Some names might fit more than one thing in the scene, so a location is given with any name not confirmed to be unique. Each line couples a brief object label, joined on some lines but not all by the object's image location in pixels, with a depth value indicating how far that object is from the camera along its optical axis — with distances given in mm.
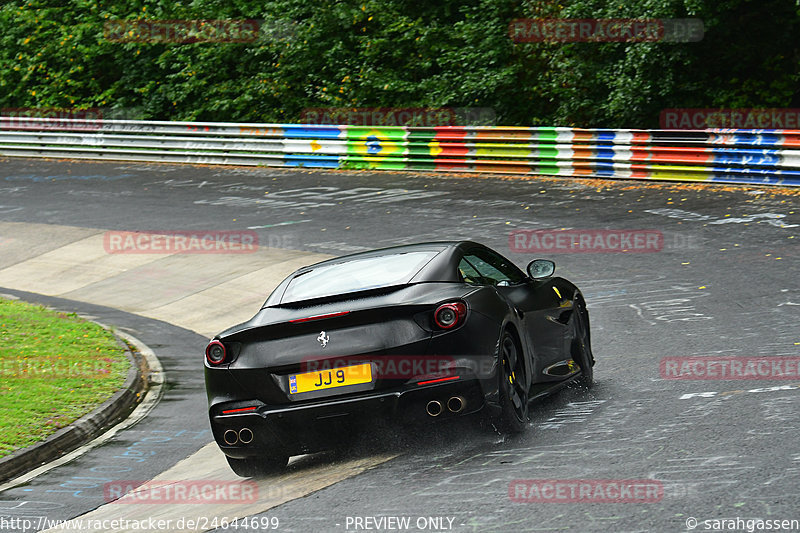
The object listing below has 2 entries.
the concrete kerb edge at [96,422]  16547
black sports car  12602
